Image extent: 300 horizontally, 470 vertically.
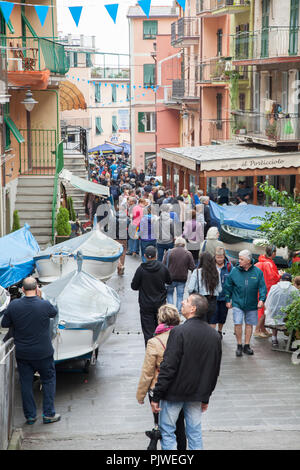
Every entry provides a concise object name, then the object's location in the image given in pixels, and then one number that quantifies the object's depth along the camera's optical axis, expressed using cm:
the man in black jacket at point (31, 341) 805
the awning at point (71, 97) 3472
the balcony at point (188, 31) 4175
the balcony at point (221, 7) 3322
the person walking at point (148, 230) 1628
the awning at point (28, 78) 1948
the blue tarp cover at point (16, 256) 1217
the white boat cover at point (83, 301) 952
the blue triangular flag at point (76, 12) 1534
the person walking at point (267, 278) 1236
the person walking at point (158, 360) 689
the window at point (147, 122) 5356
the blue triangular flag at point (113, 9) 1504
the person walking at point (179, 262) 1259
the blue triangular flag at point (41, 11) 1535
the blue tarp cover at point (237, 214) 1833
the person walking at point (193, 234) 1697
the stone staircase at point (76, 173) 2865
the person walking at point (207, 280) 1092
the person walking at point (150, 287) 1062
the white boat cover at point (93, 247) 1412
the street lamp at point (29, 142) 2388
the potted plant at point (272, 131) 2638
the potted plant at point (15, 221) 1952
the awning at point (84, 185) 2337
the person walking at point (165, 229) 1644
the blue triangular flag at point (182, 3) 1482
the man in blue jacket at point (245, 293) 1084
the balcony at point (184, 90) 4188
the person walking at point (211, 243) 1324
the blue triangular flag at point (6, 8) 1409
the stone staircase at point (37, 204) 2075
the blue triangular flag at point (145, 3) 1453
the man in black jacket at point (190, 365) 638
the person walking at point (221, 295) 1153
